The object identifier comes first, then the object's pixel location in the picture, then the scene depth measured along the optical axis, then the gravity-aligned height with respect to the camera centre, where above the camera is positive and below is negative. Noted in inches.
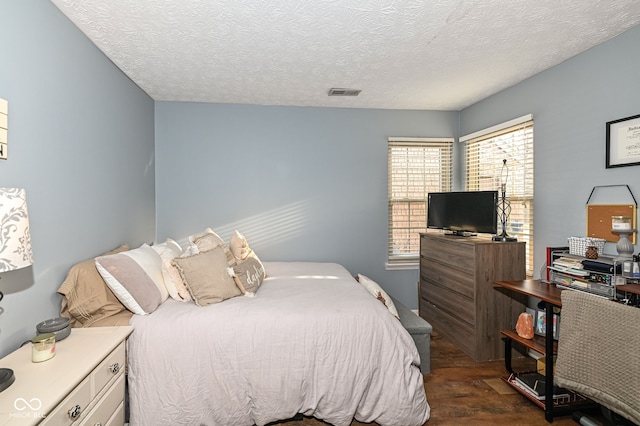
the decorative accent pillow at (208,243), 107.2 -10.3
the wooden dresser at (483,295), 116.2 -29.8
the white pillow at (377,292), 105.3 -27.1
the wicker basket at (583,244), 92.3 -8.8
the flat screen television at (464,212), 122.3 +0.3
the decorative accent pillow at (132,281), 80.4 -17.5
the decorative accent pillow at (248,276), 96.3 -19.6
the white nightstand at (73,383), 45.4 -26.6
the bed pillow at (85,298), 76.7 -20.6
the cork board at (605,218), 87.3 -1.3
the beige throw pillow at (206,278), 88.3 -18.3
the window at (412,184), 163.0 +14.2
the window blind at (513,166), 124.1 +19.5
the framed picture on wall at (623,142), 86.7 +19.5
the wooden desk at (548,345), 85.3 -38.1
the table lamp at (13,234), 44.6 -3.2
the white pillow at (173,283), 91.9 -20.0
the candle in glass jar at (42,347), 56.5 -23.6
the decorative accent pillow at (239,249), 118.1 -13.5
